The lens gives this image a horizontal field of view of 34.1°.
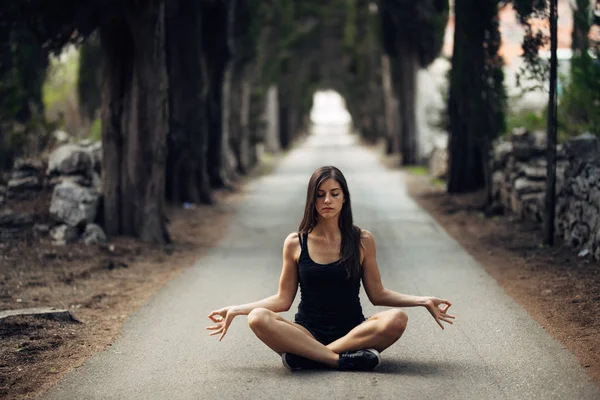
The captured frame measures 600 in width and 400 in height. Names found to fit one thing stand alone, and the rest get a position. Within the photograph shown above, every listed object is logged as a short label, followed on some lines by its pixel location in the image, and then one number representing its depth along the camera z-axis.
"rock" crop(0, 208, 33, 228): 14.70
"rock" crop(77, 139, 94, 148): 19.29
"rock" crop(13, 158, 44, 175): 17.48
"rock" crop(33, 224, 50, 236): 14.58
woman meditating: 6.97
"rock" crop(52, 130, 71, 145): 20.72
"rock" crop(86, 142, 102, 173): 17.45
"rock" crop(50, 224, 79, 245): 14.16
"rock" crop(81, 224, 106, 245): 14.34
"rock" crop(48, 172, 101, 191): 16.34
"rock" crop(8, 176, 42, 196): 16.39
